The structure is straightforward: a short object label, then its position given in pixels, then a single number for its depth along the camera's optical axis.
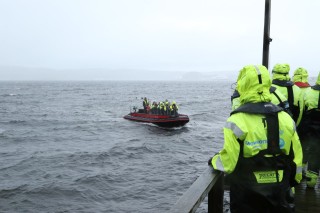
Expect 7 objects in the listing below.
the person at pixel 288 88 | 5.06
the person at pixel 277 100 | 4.18
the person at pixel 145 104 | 34.03
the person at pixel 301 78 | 5.79
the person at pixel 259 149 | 2.93
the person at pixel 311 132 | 5.37
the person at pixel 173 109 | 31.50
